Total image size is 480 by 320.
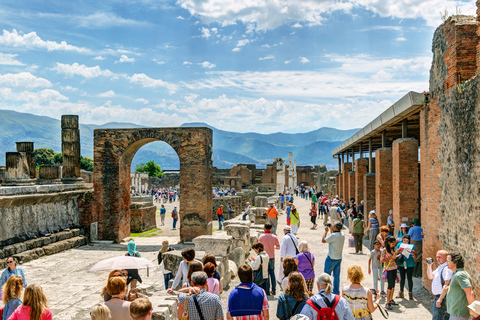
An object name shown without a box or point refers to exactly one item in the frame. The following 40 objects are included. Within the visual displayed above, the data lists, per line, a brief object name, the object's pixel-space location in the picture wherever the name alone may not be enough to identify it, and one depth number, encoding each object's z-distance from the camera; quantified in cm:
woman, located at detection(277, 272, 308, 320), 472
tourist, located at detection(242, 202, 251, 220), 2143
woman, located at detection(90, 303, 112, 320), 420
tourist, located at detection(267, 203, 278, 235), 1405
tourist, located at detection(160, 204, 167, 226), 2407
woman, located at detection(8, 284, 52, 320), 450
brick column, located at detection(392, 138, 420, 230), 1127
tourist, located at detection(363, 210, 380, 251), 1204
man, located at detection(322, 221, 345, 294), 794
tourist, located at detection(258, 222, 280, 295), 870
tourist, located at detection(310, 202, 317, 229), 1937
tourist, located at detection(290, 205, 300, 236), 1348
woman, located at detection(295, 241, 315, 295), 686
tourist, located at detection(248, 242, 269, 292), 759
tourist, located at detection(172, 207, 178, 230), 2162
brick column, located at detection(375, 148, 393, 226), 1392
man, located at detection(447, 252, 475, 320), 543
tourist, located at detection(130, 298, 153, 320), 406
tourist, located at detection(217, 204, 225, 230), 2083
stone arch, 1642
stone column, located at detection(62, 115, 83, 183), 1845
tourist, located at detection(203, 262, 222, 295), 554
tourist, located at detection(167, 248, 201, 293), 604
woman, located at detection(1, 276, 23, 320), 527
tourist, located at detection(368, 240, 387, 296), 817
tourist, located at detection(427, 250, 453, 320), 610
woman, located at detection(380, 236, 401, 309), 789
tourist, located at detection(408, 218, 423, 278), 1004
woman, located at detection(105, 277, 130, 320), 457
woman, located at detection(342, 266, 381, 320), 497
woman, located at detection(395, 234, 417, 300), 835
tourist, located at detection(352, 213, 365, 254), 1300
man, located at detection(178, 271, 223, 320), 455
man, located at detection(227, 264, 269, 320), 472
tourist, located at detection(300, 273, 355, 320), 438
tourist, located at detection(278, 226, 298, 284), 793
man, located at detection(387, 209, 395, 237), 1180
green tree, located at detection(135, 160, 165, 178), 8269
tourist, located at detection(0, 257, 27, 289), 687
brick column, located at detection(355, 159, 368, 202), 1947
